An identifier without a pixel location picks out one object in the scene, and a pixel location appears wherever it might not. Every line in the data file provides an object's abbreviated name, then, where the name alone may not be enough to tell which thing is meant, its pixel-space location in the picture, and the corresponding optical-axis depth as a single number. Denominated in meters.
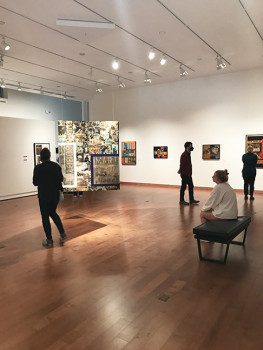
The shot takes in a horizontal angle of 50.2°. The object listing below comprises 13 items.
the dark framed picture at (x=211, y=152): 10.73
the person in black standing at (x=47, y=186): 4.84
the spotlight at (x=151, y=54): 7.41
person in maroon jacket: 8.16
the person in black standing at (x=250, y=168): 8.80
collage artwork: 8.12
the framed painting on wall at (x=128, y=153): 13.01
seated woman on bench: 4.48
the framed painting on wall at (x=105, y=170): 8.29
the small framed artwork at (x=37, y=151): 10.95
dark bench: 3.93
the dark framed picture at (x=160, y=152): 12.05
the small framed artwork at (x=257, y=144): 9.83
